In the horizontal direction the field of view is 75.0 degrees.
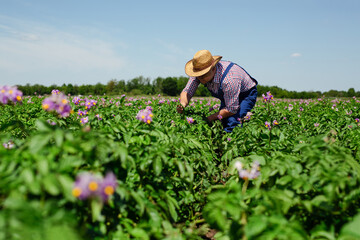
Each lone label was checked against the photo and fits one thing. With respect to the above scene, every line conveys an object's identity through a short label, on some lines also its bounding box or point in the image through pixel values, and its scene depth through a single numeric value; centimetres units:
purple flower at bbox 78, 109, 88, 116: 270
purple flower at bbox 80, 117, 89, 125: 246
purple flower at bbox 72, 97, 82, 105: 304
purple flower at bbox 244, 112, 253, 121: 378
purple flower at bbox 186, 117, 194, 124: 314
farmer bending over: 362
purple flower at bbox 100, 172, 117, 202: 117
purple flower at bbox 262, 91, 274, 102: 367
